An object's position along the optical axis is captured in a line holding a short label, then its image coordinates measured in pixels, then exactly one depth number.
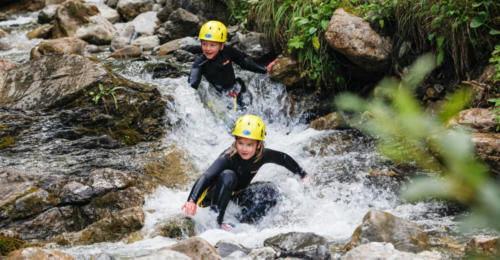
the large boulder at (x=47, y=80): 6.21
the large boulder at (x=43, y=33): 11.64
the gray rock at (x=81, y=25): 10.98
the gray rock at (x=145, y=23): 11.55
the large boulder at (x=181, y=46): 9.27
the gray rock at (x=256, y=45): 7.94
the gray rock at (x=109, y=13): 12.88
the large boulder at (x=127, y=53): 9.32
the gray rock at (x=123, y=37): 10.38
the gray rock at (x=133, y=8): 13.08
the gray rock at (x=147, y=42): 10.31
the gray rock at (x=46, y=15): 12.95
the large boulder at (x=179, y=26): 10.52
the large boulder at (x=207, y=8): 11.15
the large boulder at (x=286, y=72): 7.08
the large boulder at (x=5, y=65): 7.43
